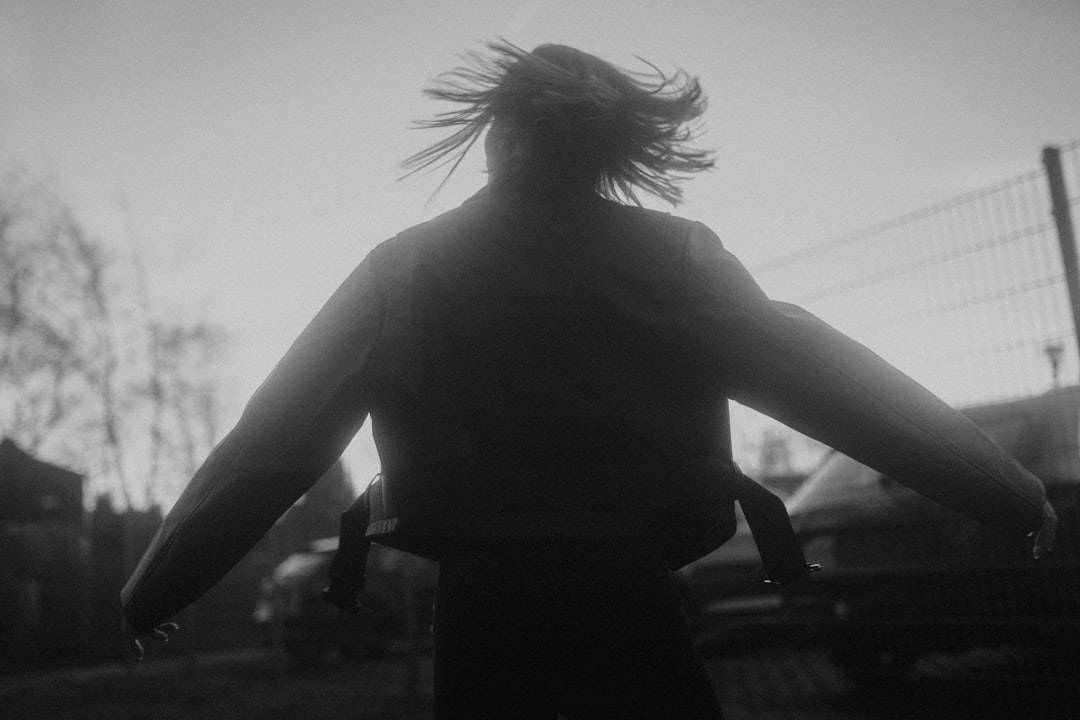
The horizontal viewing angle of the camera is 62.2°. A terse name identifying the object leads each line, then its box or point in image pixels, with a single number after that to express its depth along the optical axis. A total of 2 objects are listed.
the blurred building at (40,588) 13.60
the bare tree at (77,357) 15.80
